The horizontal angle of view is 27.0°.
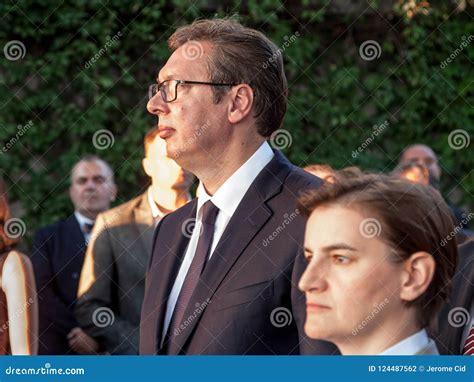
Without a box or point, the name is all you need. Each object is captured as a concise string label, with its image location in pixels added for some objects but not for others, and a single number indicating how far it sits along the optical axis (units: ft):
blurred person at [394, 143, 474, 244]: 14.26
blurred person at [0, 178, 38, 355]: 10.55
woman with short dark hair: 6.69
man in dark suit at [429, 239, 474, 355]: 9.03
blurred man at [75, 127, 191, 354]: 13.21
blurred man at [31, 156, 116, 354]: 14.17
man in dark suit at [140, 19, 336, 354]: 7.68
